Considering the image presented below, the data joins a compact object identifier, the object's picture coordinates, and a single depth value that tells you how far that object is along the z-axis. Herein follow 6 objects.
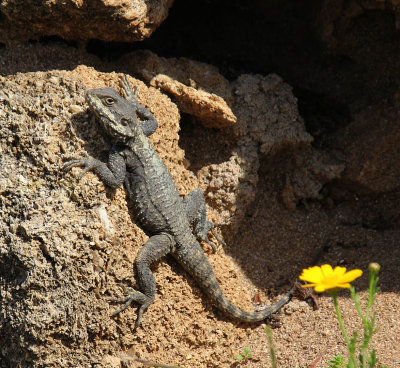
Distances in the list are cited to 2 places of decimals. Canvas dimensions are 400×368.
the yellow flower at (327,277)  5.00
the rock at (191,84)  9.87
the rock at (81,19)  8.72
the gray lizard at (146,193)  8.07
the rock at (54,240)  7.41
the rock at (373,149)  10.72
